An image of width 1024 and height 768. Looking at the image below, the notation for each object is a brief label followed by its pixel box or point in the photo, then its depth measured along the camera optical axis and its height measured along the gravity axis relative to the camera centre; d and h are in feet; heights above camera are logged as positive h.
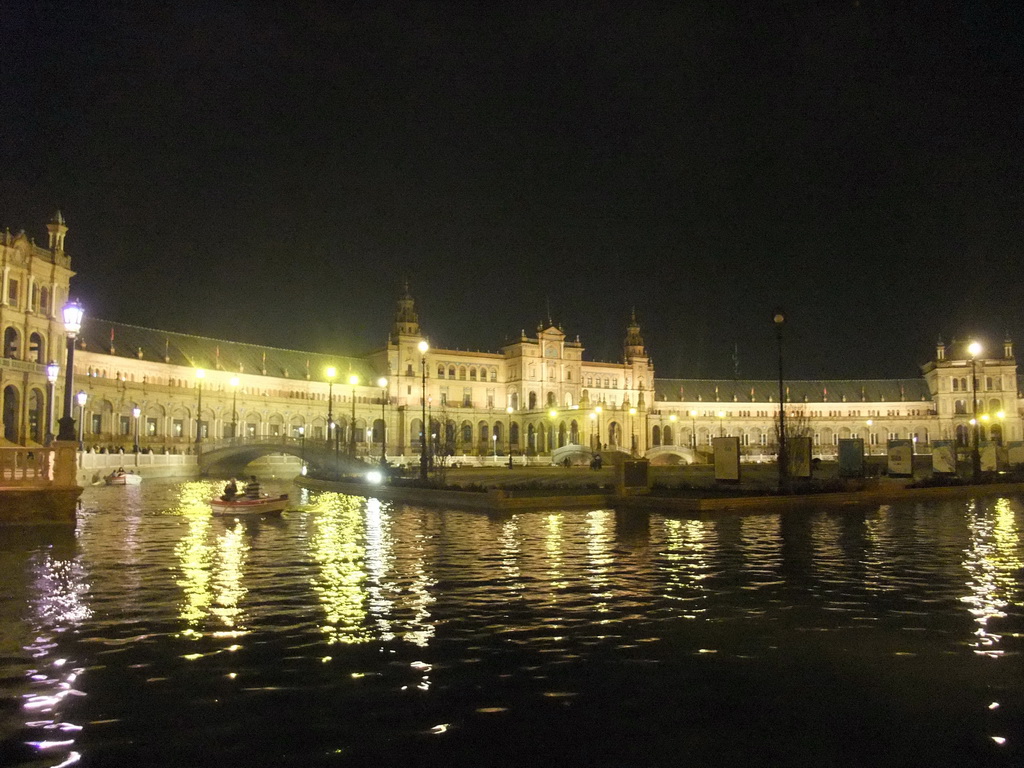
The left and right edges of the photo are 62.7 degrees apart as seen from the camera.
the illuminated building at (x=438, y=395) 229.66 +25.76
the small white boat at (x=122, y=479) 172.96 -5.37
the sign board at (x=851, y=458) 142.51 -1.82
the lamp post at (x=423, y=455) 131.85 -0.78
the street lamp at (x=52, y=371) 119.24 +11.77
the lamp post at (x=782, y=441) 112.88 +0.95
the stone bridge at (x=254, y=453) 221.87 -0.22
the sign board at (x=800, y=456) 136.05 -1.35
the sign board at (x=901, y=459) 150.30 -2.17
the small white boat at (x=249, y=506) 96.32 -6.28
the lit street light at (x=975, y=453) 139.68 -1.14
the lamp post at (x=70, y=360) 78.23 +9.06
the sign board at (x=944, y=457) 160.66 -2.00
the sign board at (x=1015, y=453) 200.95 -1.67
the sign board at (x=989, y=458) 173.78 -2.43
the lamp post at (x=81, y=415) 182.39 +9.97
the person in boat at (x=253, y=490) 99.78 -4.55
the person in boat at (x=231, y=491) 99.35 -4.61
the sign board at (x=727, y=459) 126.82 -1.65
